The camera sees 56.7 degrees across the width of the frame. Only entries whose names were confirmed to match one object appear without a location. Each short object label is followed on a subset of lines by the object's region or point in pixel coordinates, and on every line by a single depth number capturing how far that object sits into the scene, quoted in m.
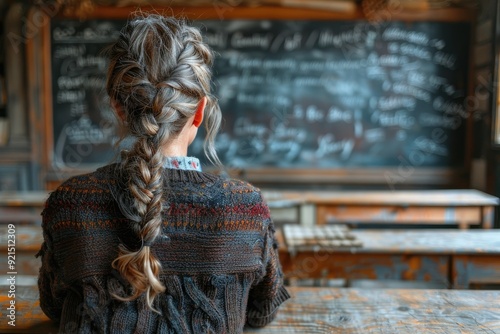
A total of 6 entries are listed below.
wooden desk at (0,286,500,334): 1.07
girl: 0.82
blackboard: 4.06
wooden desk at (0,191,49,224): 2.90
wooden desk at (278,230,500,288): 1.76
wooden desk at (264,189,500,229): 3.00
